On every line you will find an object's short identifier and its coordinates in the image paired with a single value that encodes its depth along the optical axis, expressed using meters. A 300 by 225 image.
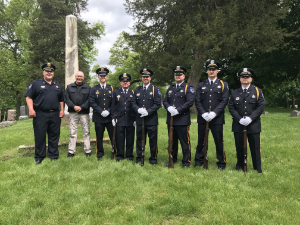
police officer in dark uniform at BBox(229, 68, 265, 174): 4.82
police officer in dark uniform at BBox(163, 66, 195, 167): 5.32
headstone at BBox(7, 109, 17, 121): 20.53
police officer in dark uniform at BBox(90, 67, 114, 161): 5.95
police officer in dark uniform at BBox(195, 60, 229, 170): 5.14
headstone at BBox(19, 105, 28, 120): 26.08
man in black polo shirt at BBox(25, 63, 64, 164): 5.68
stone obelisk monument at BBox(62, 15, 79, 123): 11.15
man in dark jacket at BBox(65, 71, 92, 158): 6.04
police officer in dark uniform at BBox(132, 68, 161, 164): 5.55
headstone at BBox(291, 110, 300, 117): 15.12
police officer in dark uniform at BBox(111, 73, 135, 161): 5.79
